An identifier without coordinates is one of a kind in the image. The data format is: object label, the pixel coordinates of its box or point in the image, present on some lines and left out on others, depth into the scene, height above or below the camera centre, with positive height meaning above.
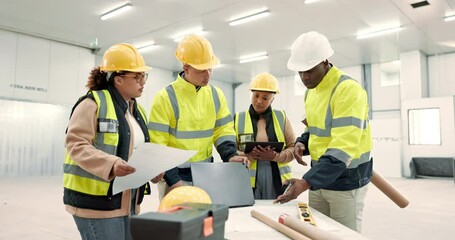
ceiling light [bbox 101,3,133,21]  7.30 +2.68
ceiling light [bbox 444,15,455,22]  7.94 +2.74
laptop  1.79 -0.21
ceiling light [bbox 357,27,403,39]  8.65 +2.67
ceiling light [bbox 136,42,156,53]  10.00 +2.64
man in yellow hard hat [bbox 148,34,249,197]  2.05 +0.17
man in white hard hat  1.64 +0.03
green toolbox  0.68 -0.16
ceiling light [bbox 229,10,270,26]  7.54 +2.65
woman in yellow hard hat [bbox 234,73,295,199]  2.59 +0.04
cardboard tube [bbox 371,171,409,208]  1.93 -0.25
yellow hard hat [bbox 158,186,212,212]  1.17 -0.18
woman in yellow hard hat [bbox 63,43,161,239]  1.45 -0.03
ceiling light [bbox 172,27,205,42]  8.68 +2.66
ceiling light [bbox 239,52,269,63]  10.99 +2.62
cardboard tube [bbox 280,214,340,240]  1.14 -0.29
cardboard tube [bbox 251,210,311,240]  1.21 -0.31
